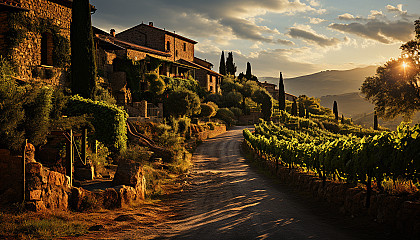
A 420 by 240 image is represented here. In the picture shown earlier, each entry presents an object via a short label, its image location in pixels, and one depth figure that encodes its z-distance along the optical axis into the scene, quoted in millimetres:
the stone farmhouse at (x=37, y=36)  24234
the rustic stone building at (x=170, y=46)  56688
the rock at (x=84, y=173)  13695
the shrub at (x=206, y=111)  48844
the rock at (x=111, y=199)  11116
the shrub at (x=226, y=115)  56438
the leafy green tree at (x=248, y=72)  93531
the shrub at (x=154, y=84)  44438
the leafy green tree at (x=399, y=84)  35625
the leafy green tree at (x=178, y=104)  39844
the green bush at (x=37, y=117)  10531
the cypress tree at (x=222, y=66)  90288
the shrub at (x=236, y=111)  62750
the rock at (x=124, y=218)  10058
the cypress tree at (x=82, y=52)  22406
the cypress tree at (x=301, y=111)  68412
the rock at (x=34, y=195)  9014
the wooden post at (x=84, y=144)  14017
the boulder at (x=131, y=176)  12684
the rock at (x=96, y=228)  8886
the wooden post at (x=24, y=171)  8901
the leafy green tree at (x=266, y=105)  61331
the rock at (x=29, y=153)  9570
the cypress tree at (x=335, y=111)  73188
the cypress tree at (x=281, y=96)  70438
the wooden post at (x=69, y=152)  11951
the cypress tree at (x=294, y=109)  68812
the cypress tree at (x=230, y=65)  92188
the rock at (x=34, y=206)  8907
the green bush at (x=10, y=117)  9508
